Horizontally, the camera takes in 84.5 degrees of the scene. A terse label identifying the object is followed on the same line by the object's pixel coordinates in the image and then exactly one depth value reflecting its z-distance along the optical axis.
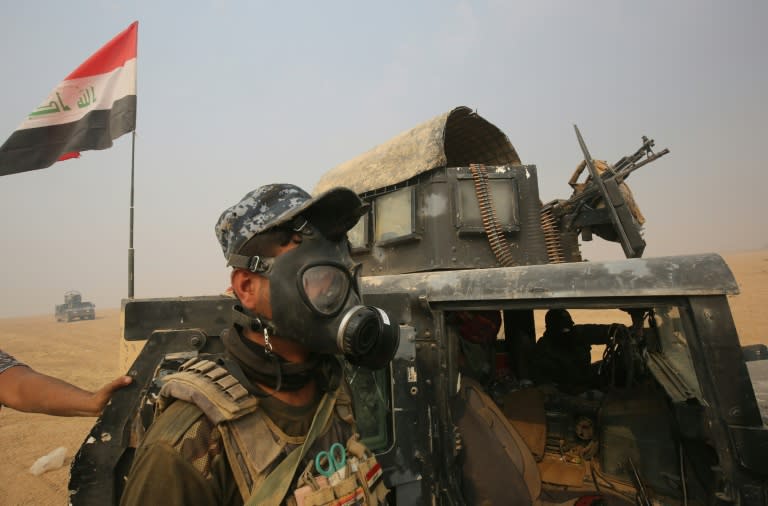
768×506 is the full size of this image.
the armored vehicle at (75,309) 34.62
